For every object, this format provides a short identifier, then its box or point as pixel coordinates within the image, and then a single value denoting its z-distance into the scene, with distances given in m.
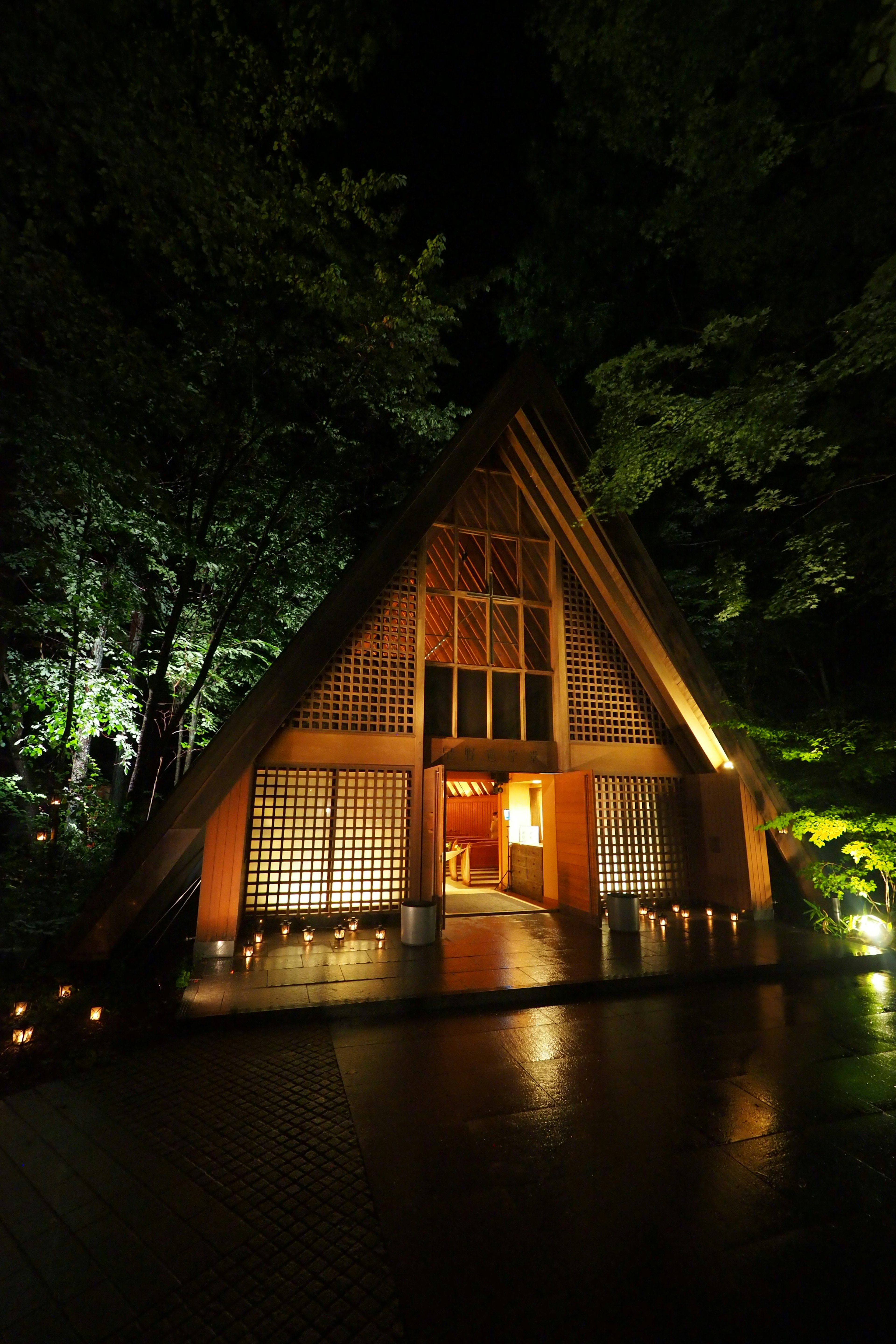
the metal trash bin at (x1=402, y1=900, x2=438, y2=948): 6.89
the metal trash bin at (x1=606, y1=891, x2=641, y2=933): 7.71
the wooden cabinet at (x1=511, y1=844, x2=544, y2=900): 9.94
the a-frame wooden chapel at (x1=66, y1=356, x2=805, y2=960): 7.28
